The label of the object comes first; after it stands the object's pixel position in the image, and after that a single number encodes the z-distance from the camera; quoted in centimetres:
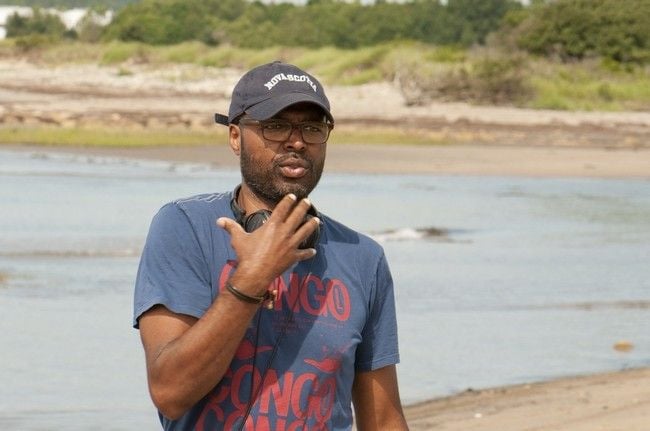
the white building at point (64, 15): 11874
